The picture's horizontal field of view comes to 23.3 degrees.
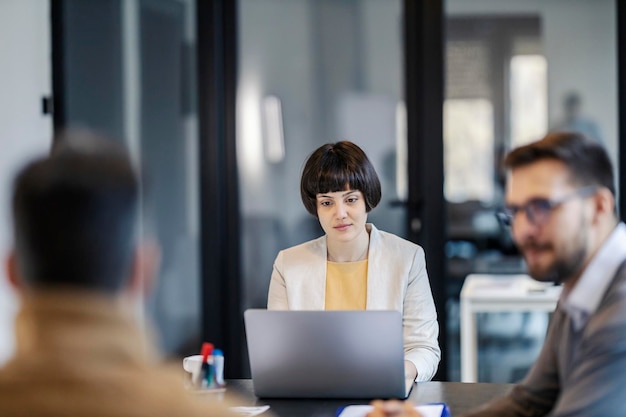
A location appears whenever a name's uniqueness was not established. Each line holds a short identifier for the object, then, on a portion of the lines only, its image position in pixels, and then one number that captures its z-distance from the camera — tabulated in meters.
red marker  4.20
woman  4.88
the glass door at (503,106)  7.34
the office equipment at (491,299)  7.13
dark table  3.82
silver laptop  3.84
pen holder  4.22
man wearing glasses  2.89
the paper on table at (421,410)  3.64
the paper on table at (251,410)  3.77
